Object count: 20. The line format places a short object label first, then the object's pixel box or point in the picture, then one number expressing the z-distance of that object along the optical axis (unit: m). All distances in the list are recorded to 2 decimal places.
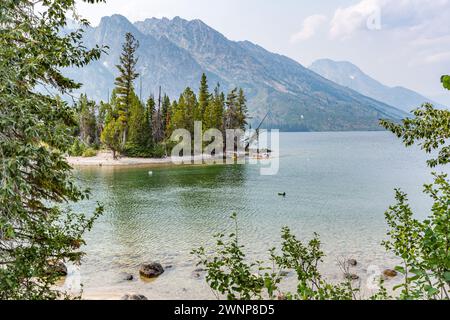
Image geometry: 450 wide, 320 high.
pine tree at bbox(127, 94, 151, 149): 72.44
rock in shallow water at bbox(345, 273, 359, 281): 16.40
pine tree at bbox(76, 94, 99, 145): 82.29
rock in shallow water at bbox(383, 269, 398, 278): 16.86
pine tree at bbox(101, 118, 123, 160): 69.25
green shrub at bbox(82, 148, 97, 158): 75.81
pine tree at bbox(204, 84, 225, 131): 81.17
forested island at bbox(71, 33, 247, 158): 71.19
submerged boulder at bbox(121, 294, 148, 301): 13.29
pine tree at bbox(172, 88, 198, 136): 78.69
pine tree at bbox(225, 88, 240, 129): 89.00
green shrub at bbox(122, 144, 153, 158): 74.12
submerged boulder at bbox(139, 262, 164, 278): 17.08
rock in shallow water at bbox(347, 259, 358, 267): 18.17
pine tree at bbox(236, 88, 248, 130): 90.44
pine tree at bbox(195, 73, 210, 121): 81.73
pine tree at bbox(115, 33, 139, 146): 70.19
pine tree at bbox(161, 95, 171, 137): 85.31
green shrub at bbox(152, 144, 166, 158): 76.31
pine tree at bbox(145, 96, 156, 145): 77.25
